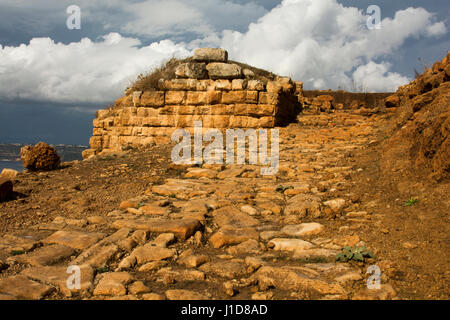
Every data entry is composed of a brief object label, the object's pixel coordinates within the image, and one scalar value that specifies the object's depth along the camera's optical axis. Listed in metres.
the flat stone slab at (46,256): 3.02
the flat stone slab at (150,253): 3.09
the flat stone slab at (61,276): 2.52
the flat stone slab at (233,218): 3.99
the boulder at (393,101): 9.70
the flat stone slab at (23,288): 2.39
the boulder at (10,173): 6.62
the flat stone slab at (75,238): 3.40
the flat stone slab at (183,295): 2.44
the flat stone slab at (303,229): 3.61
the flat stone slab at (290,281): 2.44
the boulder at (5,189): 4.89
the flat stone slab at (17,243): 3.25
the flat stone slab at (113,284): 2.48
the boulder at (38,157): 7.07
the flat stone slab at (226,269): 2.83
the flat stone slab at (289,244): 3.27
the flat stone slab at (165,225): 3.64
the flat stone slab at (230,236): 3.51
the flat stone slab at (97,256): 3.00
